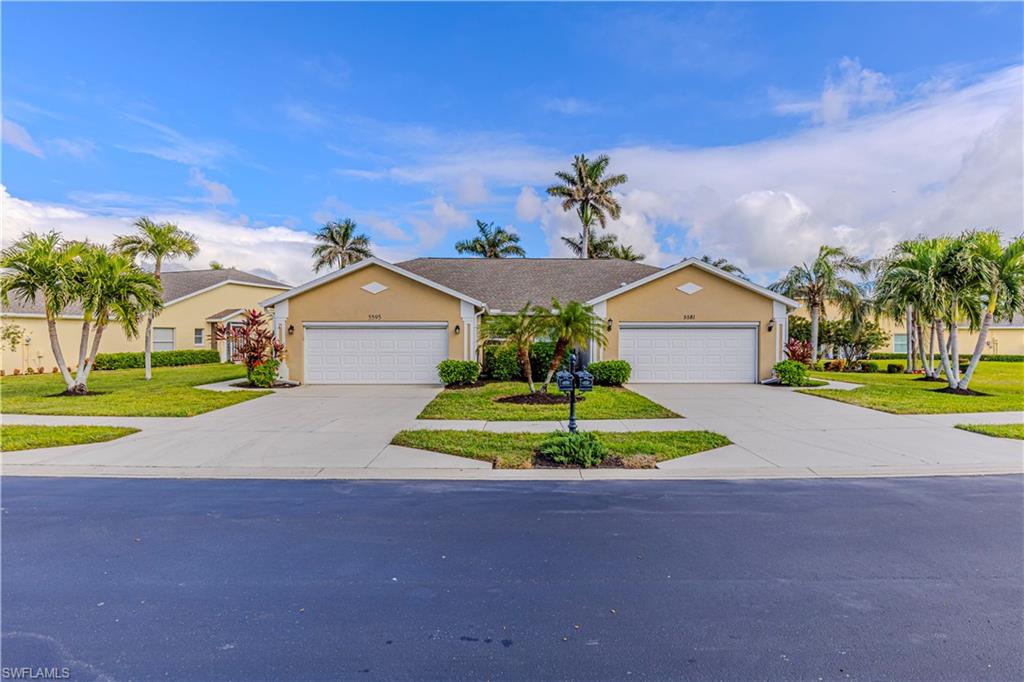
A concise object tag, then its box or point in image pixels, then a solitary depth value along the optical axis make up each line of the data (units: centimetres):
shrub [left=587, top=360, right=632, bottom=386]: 1702
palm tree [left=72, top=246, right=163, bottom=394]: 1470
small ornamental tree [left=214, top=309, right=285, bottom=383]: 1714
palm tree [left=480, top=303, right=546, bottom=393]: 1413
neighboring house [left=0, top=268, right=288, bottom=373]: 2283
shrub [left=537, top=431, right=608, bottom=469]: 717
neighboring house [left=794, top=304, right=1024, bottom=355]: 3503
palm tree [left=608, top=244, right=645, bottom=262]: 4231
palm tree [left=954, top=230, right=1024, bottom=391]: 1502
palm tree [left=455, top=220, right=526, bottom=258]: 4025
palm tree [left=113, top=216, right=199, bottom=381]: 2083
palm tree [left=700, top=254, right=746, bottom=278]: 3662
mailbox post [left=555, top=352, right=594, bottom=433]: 761
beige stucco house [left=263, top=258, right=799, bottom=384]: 1827
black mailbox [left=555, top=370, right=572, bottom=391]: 770
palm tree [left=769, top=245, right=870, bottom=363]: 2605
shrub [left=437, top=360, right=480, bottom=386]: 1694
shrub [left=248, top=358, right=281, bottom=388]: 1691
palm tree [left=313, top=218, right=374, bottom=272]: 3991
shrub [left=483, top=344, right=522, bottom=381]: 1816
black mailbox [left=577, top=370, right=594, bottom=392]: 757
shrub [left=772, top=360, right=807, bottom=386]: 1717
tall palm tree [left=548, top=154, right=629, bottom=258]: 3738
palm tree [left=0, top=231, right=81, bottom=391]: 1396
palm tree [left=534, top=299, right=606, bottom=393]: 1346
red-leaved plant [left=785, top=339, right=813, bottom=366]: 1920
